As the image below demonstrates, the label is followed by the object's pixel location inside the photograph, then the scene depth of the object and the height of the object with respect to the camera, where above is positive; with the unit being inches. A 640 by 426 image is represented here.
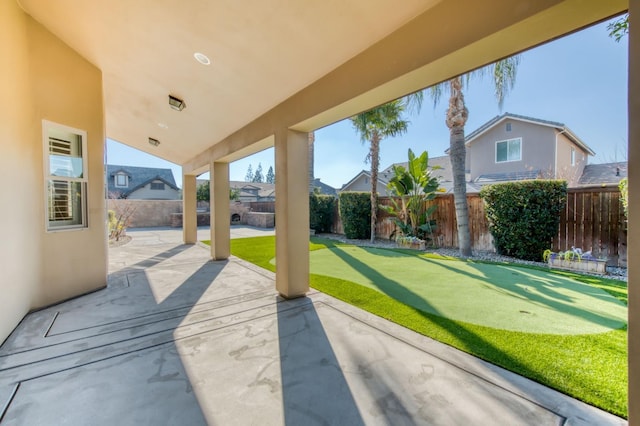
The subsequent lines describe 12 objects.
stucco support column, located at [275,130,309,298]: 194.7 -1.8
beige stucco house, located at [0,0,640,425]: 92.3 +64.5
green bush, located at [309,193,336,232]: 587.9 -4.3
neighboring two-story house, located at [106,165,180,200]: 1302.9 +139.9
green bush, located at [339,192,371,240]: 506.3 -10.3
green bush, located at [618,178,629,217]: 245.3 +11.7
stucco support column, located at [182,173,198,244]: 454.9 +1.8
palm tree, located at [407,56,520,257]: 358.0 +84.0
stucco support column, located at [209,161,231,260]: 331.3 -0.5
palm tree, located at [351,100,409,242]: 451.2 +135.6
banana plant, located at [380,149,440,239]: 408.2 +20.9
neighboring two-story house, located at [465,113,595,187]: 609.0 +130.4
